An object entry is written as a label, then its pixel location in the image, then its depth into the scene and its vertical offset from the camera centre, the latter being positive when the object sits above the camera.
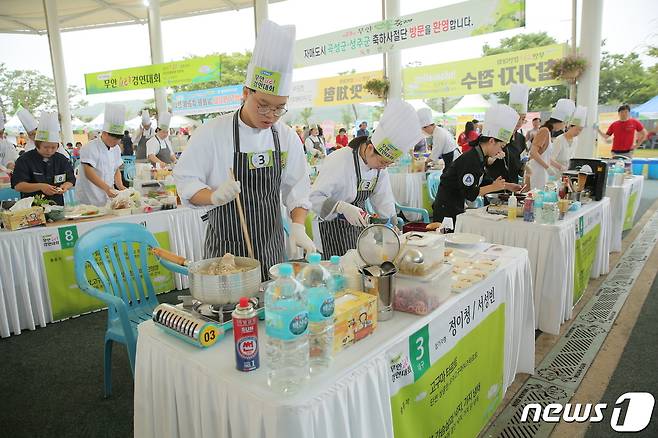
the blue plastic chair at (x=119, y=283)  2.03 -0.66
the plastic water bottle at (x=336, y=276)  1.34 -0.41
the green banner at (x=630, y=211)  5.37 -0.92
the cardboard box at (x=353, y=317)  1.16 -0.47
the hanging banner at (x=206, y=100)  11.44 +1.53
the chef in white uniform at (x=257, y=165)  1.67 -0.05
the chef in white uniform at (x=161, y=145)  7.49 +0.20
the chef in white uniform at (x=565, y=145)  4.93 -0.03
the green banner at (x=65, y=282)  3.22 -0.95
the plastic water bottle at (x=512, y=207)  2.97 -0.44
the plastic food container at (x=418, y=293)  1.42 -0.49
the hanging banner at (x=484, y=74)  7.70 +1.42
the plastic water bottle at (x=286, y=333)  0.97 -0.41
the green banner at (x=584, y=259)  3.19 -0.93
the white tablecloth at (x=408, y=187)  6.27 -0.58
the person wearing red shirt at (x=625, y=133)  7.14 +0.12
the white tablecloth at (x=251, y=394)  0.97 -0.60
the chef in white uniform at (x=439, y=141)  6.65 +0.08
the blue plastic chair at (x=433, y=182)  5.86 -0.49
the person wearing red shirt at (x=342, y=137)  11.41 +0.34
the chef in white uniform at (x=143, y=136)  8.63 +0.44
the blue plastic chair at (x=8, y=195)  3.99 -0.31
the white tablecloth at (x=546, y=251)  2.72 -0.70
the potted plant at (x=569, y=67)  7.39 +1.30
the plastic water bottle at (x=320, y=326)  1.05 -0.44
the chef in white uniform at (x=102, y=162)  3.88 -0.03
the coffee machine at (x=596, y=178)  3.64 -0.31
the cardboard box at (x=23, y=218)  3.03 -0.41
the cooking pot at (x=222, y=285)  1.19 -0.37
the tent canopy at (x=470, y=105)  10.69 +1.01
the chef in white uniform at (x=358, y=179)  2.21 -0.16
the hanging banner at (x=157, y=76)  10.67 +2.15
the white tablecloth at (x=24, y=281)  3.00 -0.86
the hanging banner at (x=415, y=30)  7.16 +2.28
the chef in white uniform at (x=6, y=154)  6.99 +0.12
